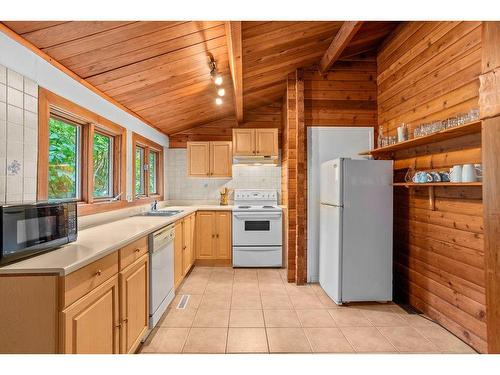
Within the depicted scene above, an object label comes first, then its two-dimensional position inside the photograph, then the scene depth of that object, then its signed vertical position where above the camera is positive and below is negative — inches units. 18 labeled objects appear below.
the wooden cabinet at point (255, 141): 173.0 +31.6
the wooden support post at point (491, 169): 41.7 +3.3
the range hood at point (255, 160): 177.5 +20.2
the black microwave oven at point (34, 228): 48.0 -7.7
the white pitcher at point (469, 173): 73.9 +4.5
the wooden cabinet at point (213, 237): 166.4 -29.2
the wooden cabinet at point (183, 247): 122.9 -29.2
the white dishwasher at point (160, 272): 87.9 -29.7
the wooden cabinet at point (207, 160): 182.4 +20.5
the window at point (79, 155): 74.6 +13.2
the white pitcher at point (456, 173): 78.2 +4.7
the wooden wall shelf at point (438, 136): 71.2 +16.7
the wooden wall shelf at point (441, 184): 71.3 +1.7
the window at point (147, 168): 153.4 +14.0
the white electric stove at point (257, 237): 161.5 -28.6
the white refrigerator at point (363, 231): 109.3 -16.9
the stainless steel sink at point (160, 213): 134.5 -11.7
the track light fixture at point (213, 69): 104.5 +48.6
